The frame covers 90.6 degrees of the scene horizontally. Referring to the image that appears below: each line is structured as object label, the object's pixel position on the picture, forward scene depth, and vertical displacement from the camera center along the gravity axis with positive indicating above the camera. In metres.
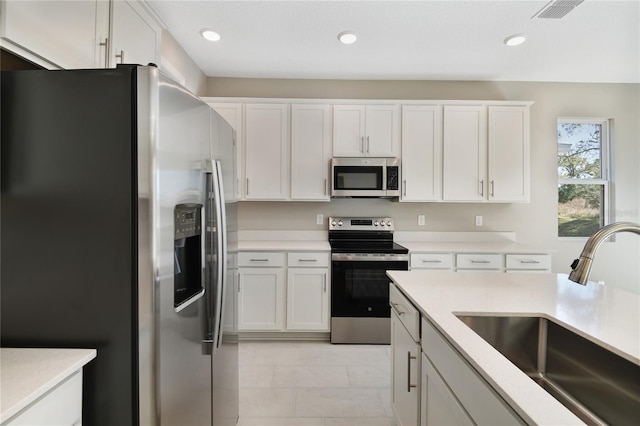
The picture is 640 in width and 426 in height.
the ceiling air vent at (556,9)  2.18 +1.46
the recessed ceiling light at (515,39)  2.70 +1.50
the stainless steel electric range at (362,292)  3.07 -0.77
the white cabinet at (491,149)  3.39 +0.69
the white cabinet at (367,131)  3.39 +0.88
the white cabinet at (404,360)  1.41 -0.74
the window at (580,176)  3.77 +0.44
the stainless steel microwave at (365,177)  3.34 +0.38
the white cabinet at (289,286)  3.10 -0.72
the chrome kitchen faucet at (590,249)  1.05 -0.13
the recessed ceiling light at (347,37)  2.65 +1.50
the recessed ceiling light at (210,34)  2.66 +1.52
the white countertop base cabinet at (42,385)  0.74 -0.43
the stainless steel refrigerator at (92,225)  1.00 -0.04
